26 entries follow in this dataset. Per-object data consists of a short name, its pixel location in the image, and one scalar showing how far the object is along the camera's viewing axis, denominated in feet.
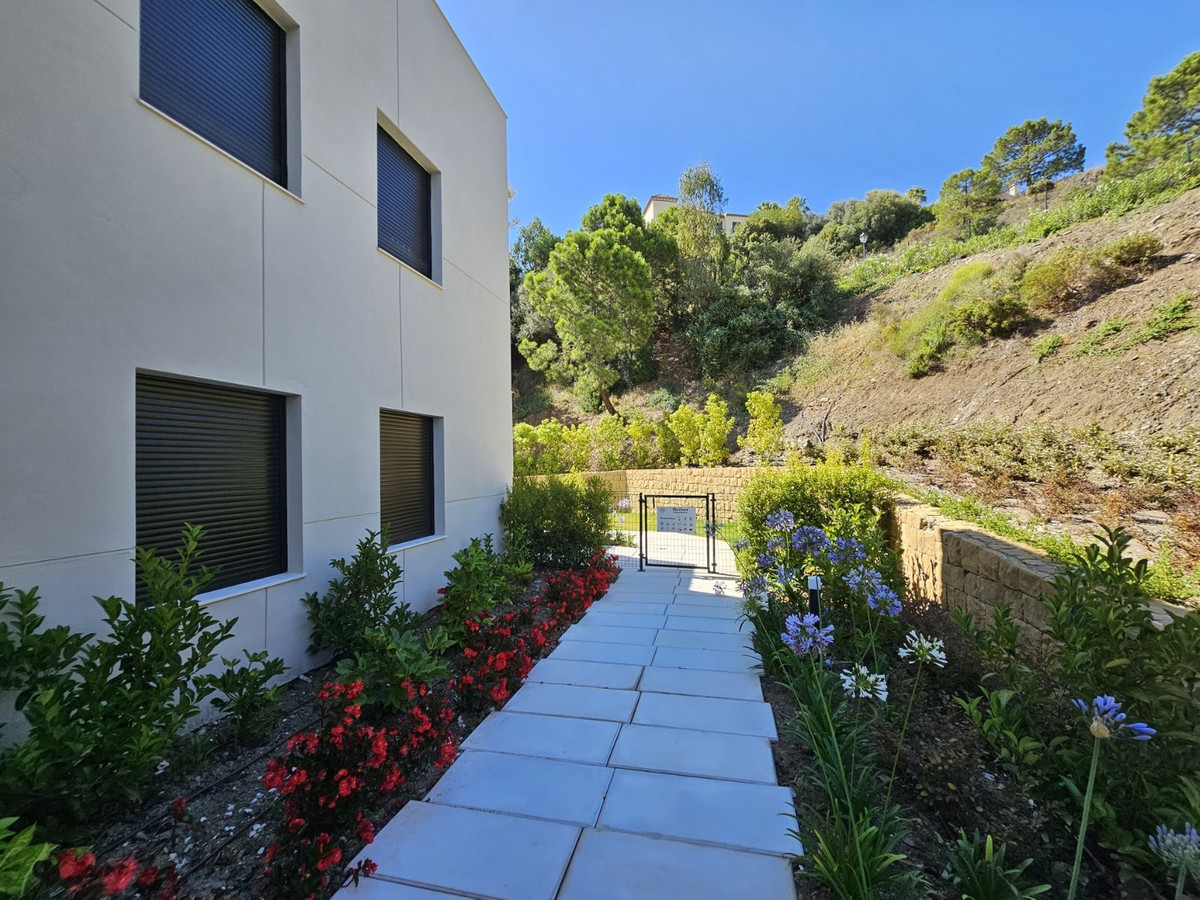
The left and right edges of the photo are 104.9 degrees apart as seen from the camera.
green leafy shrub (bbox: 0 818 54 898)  3.61
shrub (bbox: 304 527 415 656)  11.00
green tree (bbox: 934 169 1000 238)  60.44
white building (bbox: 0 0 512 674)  6.88
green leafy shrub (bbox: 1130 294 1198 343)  22.13
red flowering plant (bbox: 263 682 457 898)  5.16
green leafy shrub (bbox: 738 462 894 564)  18.19
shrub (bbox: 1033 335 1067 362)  28.22
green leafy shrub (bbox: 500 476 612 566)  21.06
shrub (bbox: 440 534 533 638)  12.50
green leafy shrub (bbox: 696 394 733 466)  39.34
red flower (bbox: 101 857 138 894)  3.89
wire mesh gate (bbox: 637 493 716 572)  22.11
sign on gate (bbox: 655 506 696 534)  22.00
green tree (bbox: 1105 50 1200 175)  43.50
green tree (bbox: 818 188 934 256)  77.05
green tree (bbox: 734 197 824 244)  75.92
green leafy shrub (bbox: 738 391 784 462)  36.70
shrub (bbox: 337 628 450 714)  8.28
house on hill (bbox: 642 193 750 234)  89.48
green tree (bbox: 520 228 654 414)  51.47
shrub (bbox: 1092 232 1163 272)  28.30
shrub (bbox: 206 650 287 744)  8.03
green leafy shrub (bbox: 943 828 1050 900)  4.57
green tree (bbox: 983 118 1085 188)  74.28
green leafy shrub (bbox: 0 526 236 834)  5.33
